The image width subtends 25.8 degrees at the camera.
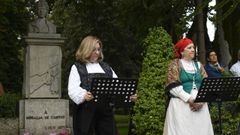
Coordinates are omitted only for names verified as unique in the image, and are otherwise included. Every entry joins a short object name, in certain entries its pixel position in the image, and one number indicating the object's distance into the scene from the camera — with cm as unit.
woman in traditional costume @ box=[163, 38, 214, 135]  690
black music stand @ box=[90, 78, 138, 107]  575
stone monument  1173
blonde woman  593
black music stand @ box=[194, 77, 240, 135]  663
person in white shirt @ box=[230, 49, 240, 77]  1029
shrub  1105
